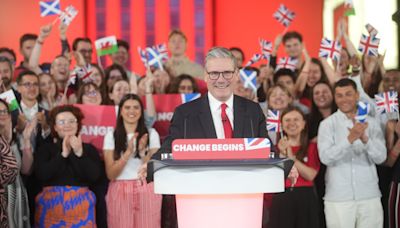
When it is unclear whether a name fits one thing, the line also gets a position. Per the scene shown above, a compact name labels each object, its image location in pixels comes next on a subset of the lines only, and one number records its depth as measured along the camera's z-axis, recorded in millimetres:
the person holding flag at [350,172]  9656
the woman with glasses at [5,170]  8430
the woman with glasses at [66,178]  9516
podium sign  4902
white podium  4785
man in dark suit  5957
